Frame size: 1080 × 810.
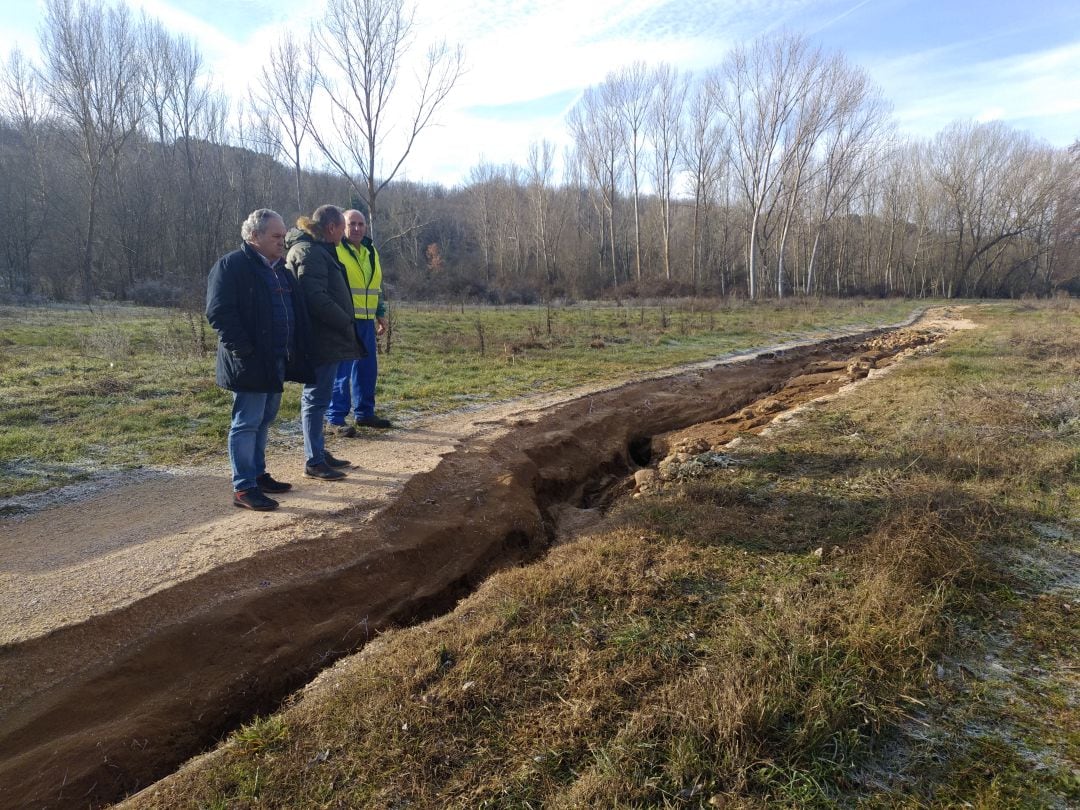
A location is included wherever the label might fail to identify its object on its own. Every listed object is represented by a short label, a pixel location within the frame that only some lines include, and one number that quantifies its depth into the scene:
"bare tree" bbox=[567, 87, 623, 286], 42.47
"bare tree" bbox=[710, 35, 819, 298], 34.12
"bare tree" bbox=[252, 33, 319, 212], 23.20
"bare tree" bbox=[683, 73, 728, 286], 40.59
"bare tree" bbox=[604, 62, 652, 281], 41.38
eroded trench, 2.37
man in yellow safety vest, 5.87
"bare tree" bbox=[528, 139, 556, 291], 48.44
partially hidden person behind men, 4.76
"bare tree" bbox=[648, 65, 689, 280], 41.25
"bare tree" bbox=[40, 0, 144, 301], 28.33
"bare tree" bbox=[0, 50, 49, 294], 32.38
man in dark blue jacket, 3.88
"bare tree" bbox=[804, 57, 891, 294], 34.47
